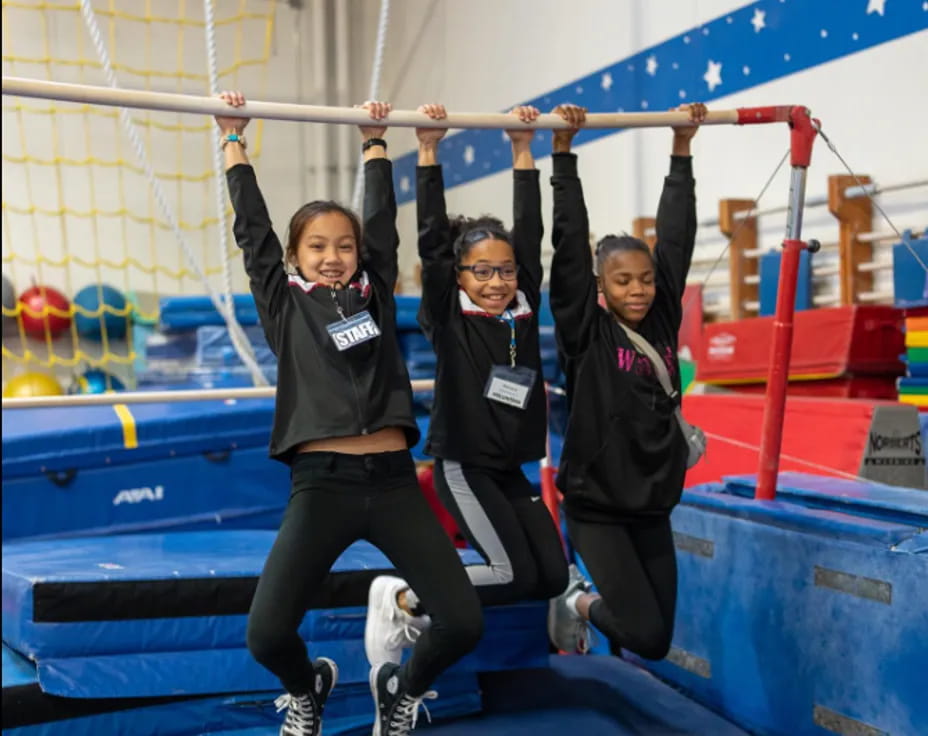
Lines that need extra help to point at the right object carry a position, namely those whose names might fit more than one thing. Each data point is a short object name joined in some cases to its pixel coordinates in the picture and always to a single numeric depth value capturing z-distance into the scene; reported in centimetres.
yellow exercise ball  780
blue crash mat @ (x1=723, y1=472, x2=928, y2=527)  270
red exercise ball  820
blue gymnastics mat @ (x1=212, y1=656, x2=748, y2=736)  302
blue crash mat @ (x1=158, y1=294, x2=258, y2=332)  689
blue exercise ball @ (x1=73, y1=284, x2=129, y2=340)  837
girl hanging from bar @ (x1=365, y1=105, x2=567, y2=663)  280
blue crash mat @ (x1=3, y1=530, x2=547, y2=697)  296
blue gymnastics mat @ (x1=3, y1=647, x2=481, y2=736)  290
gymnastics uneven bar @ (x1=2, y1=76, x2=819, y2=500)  257
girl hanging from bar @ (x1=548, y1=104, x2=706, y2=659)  284
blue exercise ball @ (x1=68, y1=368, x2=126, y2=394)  784
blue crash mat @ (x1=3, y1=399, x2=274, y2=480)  438
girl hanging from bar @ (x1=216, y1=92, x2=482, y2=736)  241
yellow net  822
